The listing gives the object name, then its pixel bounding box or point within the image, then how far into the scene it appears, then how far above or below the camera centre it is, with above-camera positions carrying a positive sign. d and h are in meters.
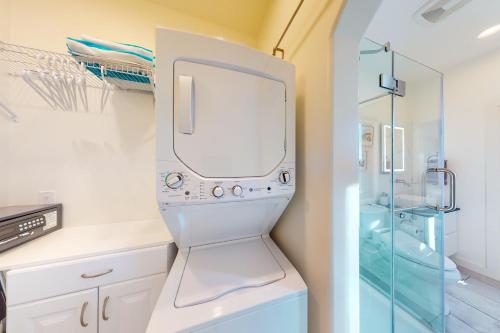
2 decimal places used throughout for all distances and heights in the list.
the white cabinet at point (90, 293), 0.81 -0.68
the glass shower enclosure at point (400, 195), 1.49 -0.33
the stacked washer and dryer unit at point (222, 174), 0.70 -0.04
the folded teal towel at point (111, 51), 0.98 +0.70
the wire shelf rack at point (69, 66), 1.09 +0.69
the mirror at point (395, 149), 1.96 +0.22
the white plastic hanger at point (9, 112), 1.09 +0.36
